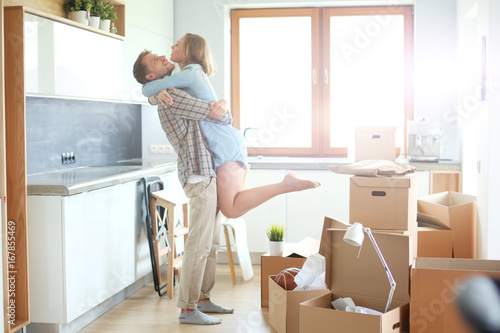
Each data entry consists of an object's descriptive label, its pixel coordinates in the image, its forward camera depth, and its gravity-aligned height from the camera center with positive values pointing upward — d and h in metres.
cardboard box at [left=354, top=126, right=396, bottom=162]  4.36 -0.02
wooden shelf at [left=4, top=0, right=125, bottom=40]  2.89 +0.71
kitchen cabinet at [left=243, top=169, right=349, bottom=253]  4.57 -0.53
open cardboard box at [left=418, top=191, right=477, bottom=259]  3.49 -0.49
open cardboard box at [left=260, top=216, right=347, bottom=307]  3.45 -0.72
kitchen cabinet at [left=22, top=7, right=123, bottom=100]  2.92 +0.46
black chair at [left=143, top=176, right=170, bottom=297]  3.77 -0.56
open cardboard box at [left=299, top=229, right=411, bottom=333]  2.36 -0.61
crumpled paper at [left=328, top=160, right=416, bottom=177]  2.96 -0.15
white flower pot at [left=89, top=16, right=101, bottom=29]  3.54 +0.72
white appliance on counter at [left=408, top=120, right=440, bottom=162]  4.47 -0.01
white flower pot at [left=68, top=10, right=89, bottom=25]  3.40 +0.73
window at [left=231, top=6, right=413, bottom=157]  4.97 +0.56
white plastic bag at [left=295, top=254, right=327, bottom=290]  2.97 -0.67
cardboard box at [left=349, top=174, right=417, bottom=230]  2.93 -0.31
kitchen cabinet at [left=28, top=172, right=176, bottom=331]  2.86 -0.57
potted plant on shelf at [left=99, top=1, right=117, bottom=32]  3.66 +0.79
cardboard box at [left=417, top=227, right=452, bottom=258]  3.43 -0.60
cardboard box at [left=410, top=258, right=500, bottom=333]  2.20 -0.60
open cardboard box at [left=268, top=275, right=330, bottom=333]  2.90 -0.82
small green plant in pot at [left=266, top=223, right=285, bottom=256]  3.62 -0.62
